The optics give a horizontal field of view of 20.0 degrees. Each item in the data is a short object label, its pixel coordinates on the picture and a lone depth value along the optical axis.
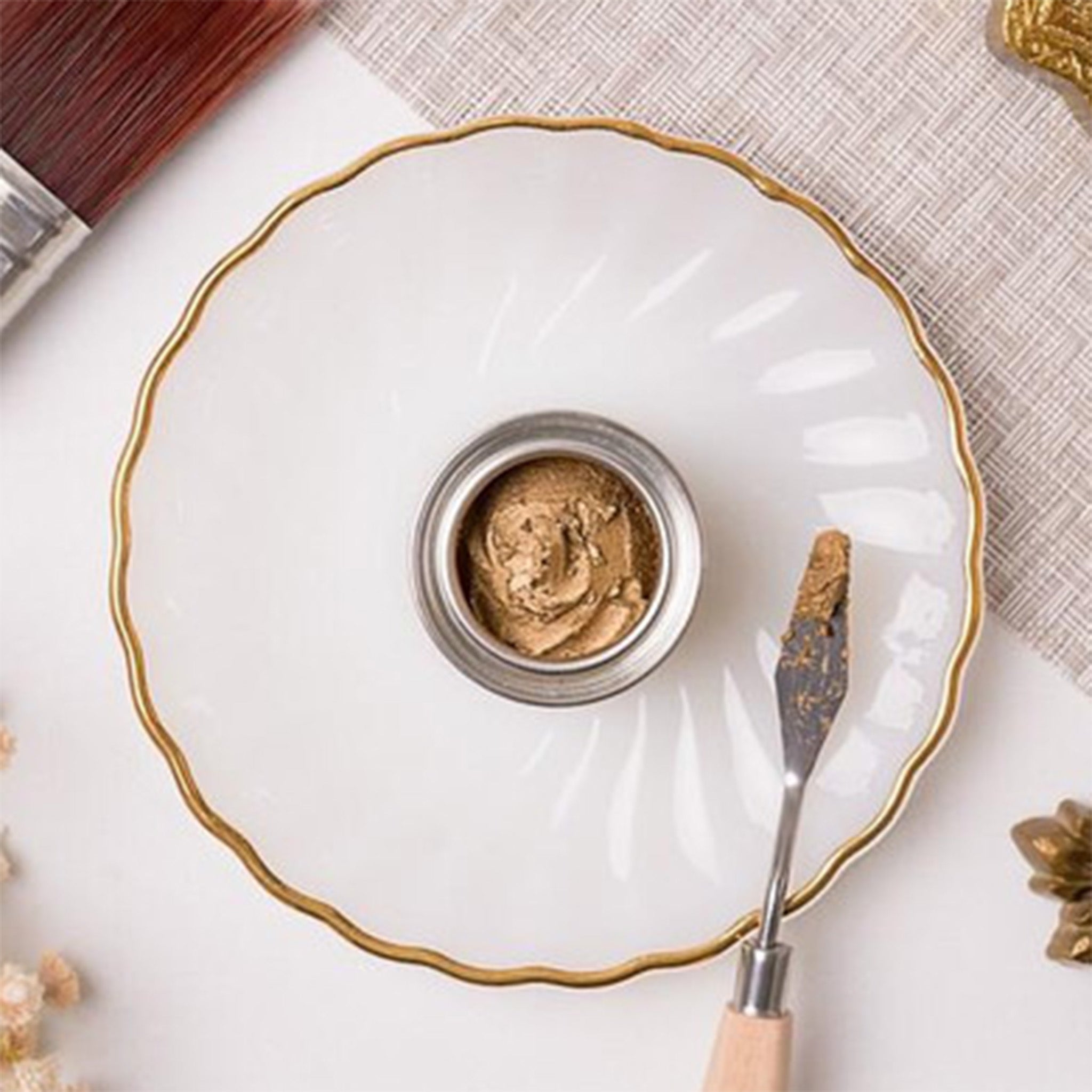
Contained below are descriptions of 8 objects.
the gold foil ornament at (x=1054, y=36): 0.55
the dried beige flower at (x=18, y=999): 0.56
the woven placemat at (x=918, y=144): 0.56
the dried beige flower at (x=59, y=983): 0.57
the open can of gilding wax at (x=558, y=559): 0.55
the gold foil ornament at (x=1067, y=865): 0.56
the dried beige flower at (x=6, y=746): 0.56
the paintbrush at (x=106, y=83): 0.56
